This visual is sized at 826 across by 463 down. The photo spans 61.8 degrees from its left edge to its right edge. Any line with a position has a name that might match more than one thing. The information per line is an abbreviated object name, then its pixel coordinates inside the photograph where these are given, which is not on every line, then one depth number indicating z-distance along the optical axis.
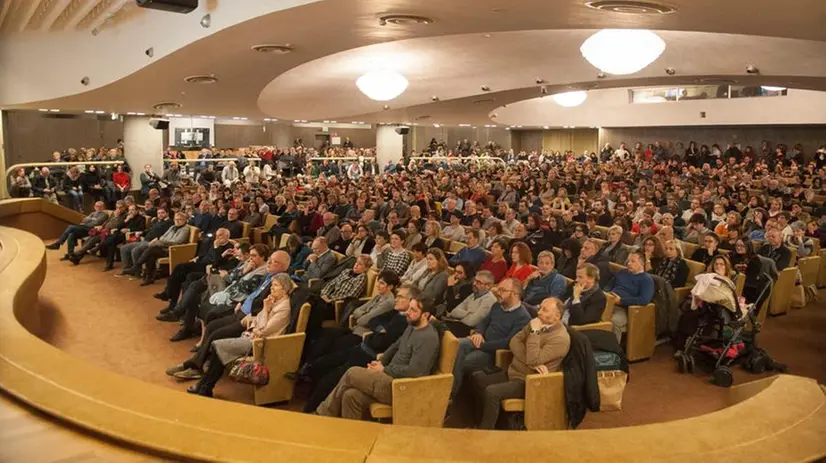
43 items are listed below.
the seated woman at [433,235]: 8.20
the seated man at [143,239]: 9.43
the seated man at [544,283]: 5.86
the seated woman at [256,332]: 5.03
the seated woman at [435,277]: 6.00
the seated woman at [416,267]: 6.50
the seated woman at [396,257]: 7.05
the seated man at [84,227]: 10.84
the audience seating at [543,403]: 3.99
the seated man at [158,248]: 9.11
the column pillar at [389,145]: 23.14
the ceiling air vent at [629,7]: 5.82
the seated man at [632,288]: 5.82
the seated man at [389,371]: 4.02
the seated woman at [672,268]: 6.54
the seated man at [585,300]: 5.16
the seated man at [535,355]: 4.07
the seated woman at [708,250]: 7.14
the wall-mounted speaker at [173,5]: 5.55
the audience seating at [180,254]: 8.85
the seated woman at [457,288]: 5.96
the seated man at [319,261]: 7.04
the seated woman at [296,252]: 7.82
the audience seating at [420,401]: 3.94
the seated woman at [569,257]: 6.99
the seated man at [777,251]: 7.33
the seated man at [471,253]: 7.32
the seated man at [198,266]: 7.56
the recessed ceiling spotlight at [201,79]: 10.08
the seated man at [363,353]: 4.80
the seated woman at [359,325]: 5.21
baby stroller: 5.59
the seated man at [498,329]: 4.66
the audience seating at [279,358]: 4.93
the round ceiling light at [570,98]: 19.44
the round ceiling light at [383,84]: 12.80
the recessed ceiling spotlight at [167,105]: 13.93
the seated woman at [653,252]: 6.68
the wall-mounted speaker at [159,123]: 16.69
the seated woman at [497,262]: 6.75
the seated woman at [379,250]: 7.30
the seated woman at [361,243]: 8.03
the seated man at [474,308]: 5.35
